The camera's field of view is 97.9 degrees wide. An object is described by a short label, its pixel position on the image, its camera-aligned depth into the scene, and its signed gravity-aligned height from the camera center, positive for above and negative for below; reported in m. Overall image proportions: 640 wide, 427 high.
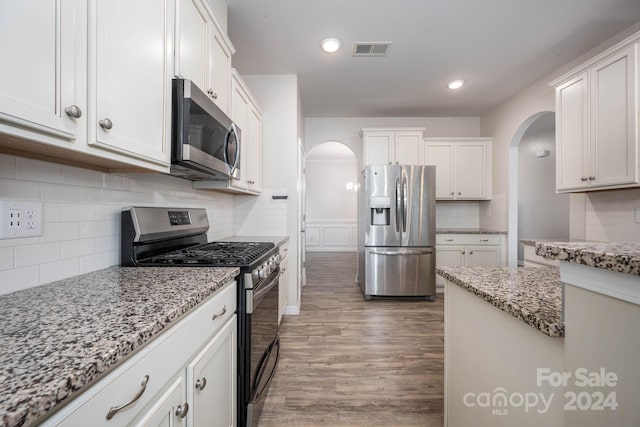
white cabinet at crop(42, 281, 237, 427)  0.51 -0.41
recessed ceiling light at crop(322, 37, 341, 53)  2.47 +1.55
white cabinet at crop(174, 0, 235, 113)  1.27 +0.88
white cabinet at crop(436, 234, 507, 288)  3.77 -0.46
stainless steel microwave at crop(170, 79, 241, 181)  1.24 +0.40
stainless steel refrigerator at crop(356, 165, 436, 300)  3.50 -0.21
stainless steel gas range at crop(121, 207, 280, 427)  1.26 -0.24
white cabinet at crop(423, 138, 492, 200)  4.12 +0.74
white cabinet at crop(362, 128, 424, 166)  4.04 +1.02
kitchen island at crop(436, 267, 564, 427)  0.76 -0.43
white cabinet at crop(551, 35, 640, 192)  1.95 +0.73
